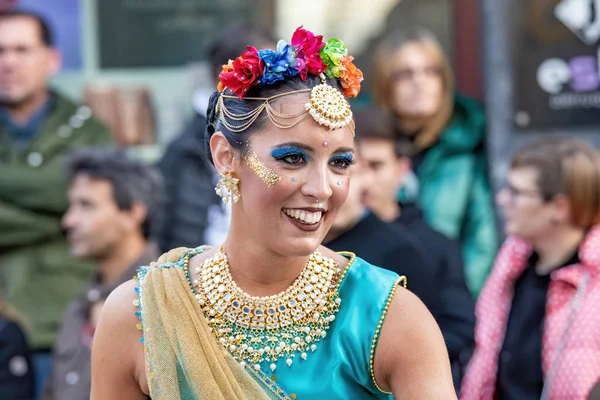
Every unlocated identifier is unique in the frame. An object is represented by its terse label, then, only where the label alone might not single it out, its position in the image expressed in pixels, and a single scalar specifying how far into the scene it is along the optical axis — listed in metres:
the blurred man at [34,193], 8.67
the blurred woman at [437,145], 8.34
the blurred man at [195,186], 7.61
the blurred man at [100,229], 7.45
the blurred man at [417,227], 6.04
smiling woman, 3.91
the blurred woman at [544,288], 5.91
